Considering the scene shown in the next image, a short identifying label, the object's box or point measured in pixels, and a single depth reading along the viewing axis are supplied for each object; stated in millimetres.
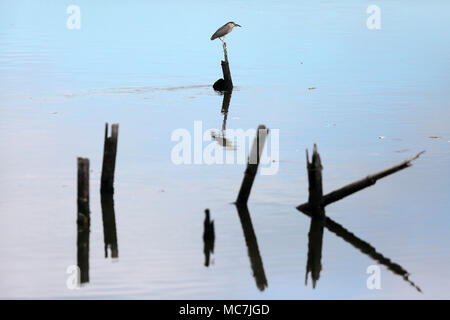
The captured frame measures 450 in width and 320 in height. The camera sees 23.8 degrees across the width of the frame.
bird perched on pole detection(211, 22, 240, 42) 44156
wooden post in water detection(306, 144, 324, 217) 21312
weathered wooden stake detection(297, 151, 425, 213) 21153
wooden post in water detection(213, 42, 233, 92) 43606
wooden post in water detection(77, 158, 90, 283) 19953
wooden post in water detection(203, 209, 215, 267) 20123
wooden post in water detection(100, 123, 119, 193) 22859
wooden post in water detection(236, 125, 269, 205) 22016
